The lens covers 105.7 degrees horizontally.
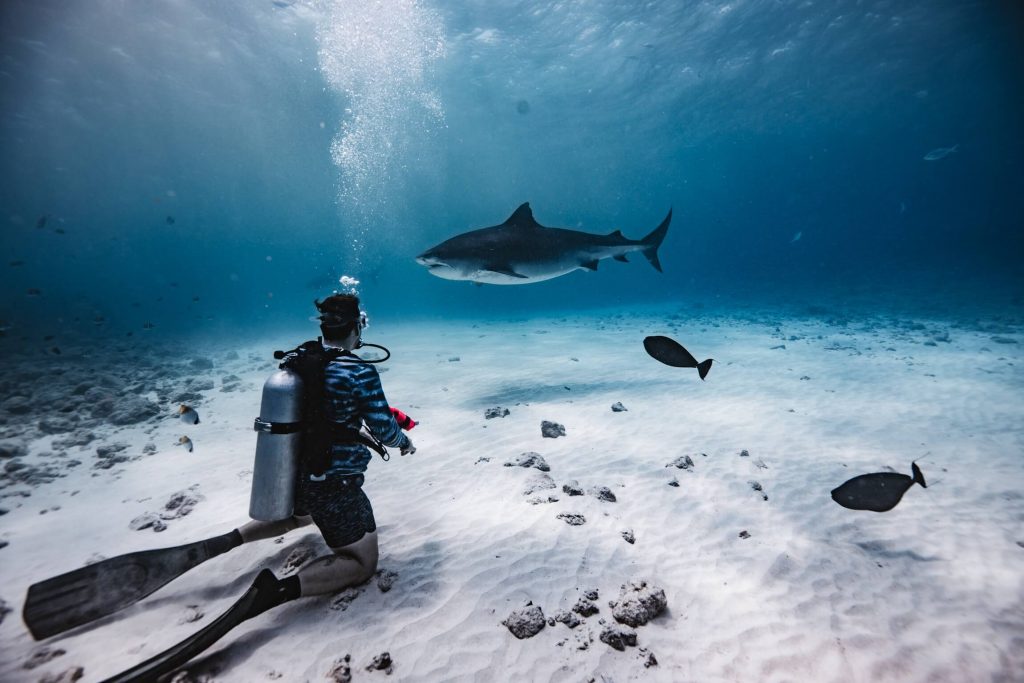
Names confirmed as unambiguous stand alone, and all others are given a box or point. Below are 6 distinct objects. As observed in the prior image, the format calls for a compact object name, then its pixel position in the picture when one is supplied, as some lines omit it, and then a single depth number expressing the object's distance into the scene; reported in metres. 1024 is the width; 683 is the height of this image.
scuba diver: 2.63
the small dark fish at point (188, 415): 6.33
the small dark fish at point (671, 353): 3.91
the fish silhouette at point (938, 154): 22.11
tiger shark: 6.63
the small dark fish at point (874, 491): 3.30
